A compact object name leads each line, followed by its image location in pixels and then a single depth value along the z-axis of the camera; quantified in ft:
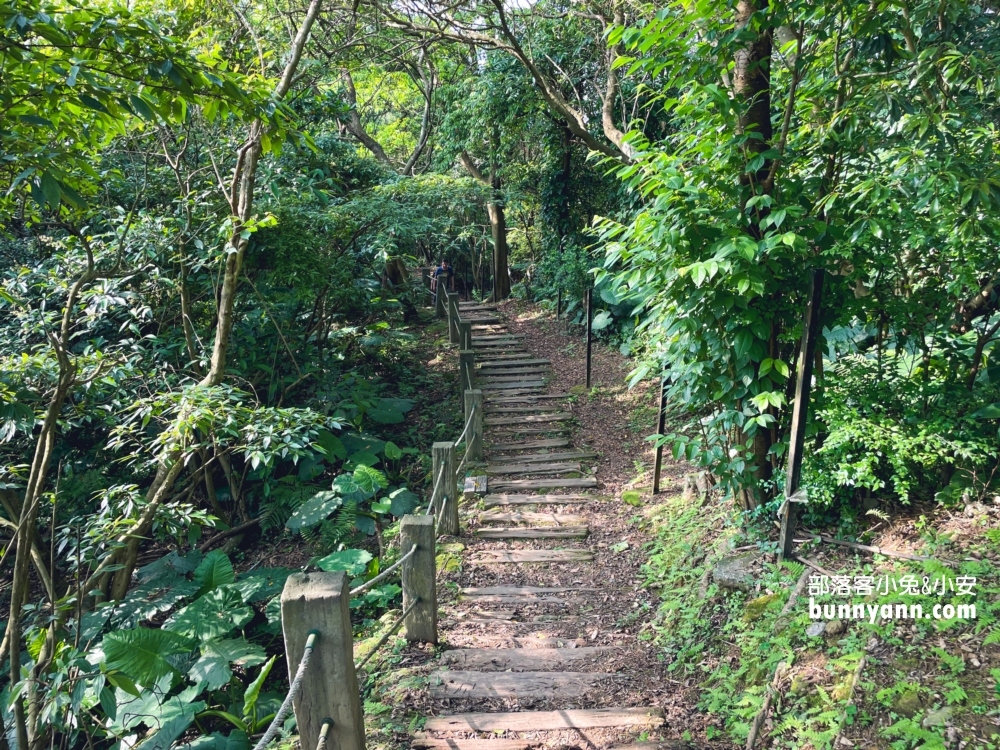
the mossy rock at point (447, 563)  17.63
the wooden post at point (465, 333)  36.42
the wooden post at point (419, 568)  12.70
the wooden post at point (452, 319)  43.98
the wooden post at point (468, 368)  31.89
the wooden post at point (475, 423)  25.96
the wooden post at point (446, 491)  18.85
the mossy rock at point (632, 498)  21.47
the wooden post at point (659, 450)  19.13
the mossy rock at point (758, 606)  11.88
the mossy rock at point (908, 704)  8.46
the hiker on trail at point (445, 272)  54.65
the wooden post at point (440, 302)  50.20
